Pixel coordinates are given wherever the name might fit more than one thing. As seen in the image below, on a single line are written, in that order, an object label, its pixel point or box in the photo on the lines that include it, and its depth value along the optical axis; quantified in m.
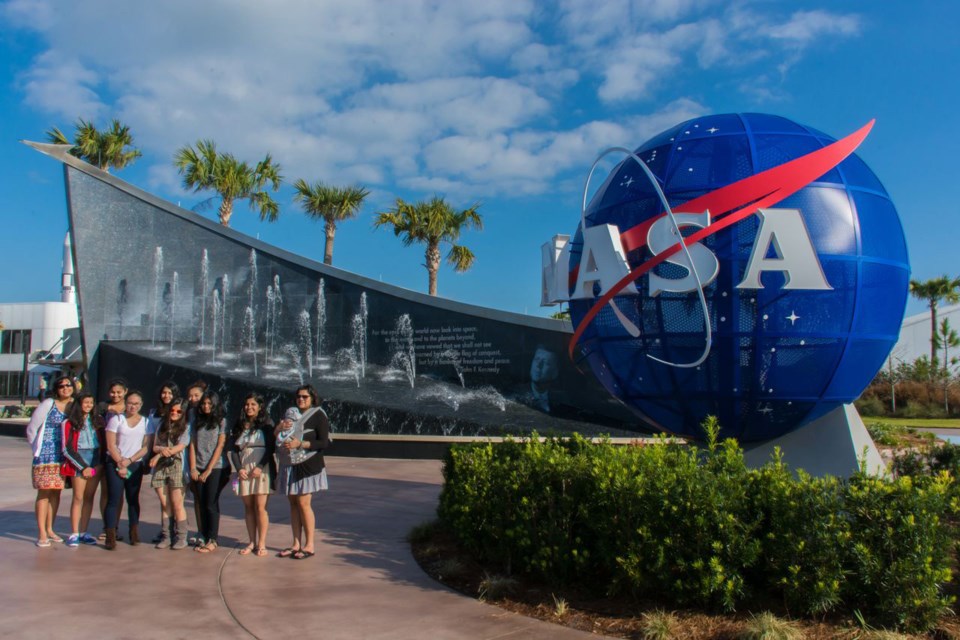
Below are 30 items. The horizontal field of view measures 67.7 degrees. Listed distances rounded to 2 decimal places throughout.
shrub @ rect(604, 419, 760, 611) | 4.67
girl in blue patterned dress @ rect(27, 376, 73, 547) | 7.12
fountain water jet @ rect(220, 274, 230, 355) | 19.16
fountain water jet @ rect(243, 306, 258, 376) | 18.83
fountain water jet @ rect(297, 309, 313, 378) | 18.31
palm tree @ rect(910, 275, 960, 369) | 44.50
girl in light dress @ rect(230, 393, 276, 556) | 6.81
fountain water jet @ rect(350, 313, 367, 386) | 17.81
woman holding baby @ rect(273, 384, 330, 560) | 6.68
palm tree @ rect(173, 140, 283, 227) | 27.47
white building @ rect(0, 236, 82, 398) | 50.53
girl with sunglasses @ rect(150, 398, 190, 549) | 7.12
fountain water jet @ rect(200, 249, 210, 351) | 19.38
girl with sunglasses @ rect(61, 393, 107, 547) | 7.15
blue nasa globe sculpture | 6.55
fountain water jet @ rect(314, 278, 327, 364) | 18.31
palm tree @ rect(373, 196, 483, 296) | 28.83
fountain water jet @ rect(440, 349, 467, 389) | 16.80
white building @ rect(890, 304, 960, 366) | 43.72
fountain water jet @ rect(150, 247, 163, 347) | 19.61
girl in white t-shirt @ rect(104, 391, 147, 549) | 7.14
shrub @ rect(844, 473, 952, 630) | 4.35
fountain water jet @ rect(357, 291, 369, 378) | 17.78
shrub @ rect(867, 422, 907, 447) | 15.57
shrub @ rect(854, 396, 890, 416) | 32.38
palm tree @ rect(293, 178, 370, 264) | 29.42
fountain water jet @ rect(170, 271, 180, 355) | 19.55
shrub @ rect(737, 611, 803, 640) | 4.26
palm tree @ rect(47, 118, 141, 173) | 30.19
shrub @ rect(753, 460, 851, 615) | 4.50
